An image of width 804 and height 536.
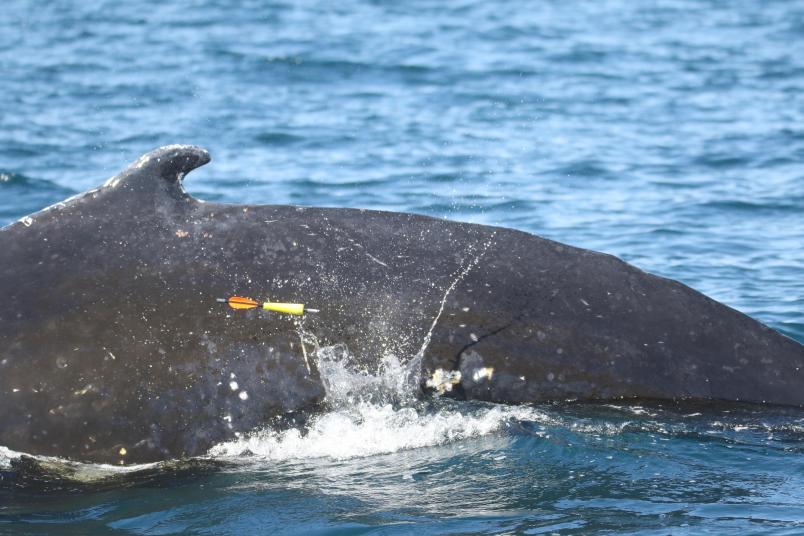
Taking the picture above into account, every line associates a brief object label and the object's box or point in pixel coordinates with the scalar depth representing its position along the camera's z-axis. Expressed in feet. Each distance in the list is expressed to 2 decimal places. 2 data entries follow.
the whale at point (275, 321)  45.93
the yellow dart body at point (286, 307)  46.78
